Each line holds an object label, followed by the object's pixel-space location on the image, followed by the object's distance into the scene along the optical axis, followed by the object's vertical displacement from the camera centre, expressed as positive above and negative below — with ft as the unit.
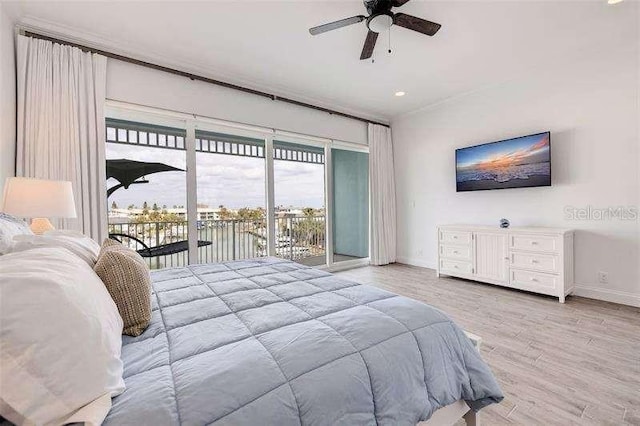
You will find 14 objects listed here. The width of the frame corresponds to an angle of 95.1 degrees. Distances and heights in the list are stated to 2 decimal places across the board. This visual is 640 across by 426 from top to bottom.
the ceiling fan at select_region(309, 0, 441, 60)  7.34 +4.89
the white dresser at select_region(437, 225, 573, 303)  10.69 -1.99
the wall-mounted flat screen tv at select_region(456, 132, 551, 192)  11.82 +1.95
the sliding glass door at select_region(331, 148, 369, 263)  17.87 +0.28
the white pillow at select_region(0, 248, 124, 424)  2.00 -0.99
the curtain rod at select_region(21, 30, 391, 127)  9.00 +5.36
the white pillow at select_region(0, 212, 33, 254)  3.54 -0.20
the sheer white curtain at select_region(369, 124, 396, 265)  17.44 +0.84
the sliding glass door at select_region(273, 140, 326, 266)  15.01 +0.51
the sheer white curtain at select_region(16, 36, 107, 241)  8.53 +2.89
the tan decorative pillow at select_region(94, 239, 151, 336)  3.72 -0.96
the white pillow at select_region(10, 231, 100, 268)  3.55 -0.37
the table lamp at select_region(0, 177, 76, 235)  6.38 +0.40
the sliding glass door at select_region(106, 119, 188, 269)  10.84 +1.02
